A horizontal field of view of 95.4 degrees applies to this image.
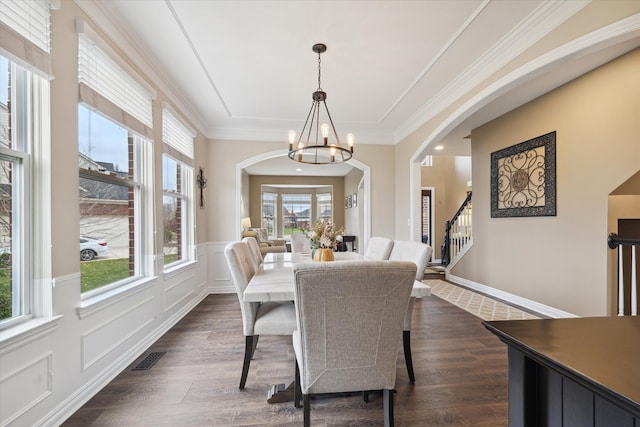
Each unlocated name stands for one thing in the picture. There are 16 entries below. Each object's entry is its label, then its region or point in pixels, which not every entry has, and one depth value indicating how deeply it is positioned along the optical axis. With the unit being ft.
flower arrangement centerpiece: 8.55
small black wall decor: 14.49
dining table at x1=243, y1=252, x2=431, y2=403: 5.87
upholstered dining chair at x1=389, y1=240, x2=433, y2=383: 6.95
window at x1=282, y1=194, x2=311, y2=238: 36.19
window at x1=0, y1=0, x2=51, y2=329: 4.94
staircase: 19.07
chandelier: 8.75
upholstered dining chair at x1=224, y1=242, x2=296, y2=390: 6.43
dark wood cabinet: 2.00
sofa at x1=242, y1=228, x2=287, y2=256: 23.46
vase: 8.33
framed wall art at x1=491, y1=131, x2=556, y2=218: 11.89
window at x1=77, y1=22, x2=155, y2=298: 6.81
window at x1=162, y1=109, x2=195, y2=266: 11.13
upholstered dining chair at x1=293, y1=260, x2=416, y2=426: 4.06
